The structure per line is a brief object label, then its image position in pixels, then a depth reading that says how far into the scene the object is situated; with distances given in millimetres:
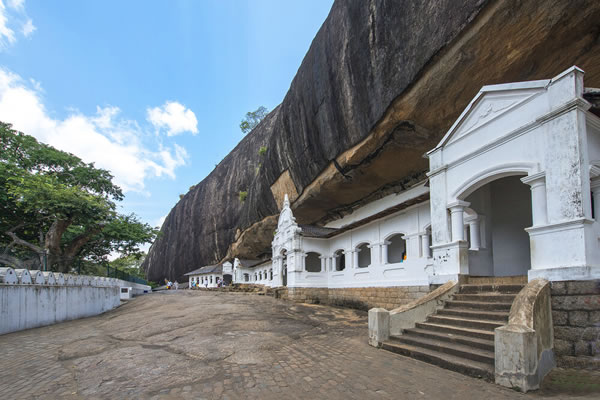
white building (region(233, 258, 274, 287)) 27703
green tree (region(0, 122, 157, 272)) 15633
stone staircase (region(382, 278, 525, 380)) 5375
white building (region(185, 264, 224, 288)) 39706
